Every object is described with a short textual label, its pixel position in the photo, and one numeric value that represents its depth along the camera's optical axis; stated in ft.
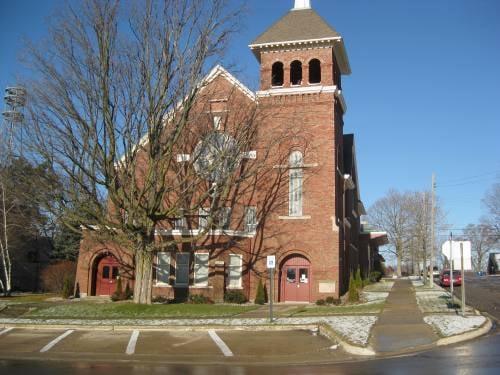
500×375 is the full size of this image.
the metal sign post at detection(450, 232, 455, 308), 68.83
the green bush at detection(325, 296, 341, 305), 90.33
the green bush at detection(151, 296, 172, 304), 95.25
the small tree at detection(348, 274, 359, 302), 92.63
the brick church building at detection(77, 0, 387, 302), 96.17
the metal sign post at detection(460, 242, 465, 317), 63.72
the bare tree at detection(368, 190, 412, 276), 278.67
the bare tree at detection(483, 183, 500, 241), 275.59
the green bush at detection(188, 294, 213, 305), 92.43
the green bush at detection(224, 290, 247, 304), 93.76
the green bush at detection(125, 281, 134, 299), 98.64
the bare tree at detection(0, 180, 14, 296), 128.26
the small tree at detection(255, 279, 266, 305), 92.63
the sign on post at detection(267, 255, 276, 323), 64.69
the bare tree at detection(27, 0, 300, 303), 76.28
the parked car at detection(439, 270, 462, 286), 155.76
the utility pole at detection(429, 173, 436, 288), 140.36
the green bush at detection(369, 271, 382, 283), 182.50
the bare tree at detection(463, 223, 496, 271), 294.05
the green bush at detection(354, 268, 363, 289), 113.91
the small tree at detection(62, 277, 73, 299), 105.50
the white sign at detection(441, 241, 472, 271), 64.13
